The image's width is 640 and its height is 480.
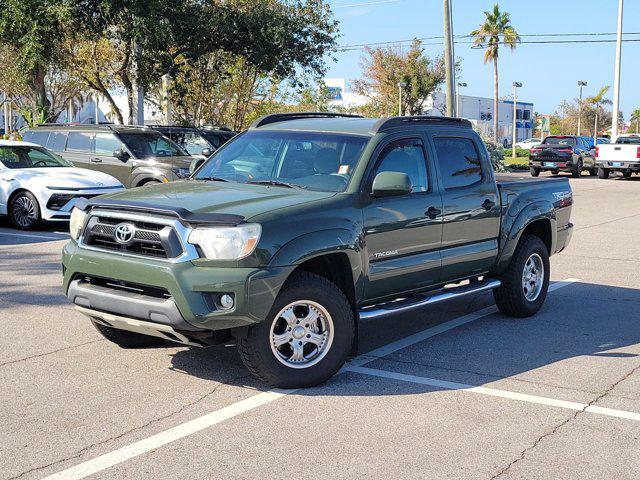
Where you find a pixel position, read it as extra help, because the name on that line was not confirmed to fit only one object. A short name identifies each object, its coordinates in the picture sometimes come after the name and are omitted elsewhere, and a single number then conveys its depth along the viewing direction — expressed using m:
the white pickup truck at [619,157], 33.28
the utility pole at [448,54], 26.17
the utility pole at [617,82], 41.31
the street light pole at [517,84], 73.56
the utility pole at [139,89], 24.94
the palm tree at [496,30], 58.94
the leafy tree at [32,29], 21.44
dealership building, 85.25
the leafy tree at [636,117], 135.02
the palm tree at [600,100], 95.56
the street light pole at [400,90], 49.09
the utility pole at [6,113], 63.33
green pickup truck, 5.39
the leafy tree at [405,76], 56.44
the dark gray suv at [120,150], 16.64
